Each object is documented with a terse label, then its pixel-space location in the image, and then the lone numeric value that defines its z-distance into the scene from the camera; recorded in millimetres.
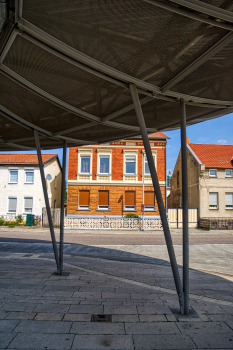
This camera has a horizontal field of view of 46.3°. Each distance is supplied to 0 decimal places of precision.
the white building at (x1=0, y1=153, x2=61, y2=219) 29219
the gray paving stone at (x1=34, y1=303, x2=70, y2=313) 4768
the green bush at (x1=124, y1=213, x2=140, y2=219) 26500
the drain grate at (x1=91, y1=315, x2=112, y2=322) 4387
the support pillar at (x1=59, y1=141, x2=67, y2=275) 7562
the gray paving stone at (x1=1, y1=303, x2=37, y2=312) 4793
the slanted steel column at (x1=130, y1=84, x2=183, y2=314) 4781
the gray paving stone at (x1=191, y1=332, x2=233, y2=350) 3539
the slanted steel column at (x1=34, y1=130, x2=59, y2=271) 7578
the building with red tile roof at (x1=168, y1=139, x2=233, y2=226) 29219
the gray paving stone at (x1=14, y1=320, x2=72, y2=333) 3939
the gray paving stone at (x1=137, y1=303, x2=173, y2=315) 4723
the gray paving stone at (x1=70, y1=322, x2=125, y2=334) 3953
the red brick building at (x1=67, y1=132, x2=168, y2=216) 28312
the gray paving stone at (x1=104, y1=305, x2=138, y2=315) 4754
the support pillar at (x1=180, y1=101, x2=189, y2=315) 4815
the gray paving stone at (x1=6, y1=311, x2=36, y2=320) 4395
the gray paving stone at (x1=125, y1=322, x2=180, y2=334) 3963
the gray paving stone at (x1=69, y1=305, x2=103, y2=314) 4750
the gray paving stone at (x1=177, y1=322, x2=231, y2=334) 3998
